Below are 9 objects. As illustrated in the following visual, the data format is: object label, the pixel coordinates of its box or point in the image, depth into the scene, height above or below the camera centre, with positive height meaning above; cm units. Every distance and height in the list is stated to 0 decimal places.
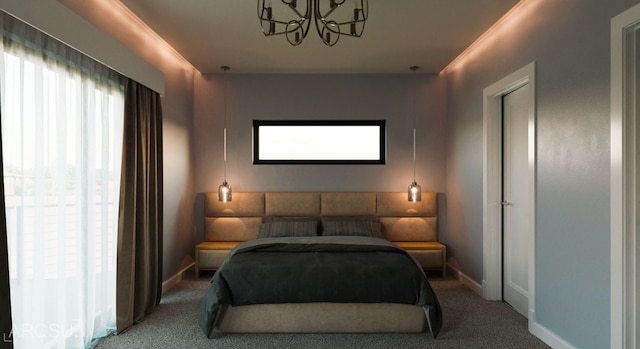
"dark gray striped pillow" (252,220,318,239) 459 -66
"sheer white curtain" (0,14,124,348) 212 -6
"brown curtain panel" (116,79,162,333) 316 -31
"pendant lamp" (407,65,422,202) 493 -22
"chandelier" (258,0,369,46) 242 +139
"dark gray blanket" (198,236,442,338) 299 -88
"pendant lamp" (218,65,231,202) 489 -9
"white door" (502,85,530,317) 353 -26
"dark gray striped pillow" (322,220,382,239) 461 -66
